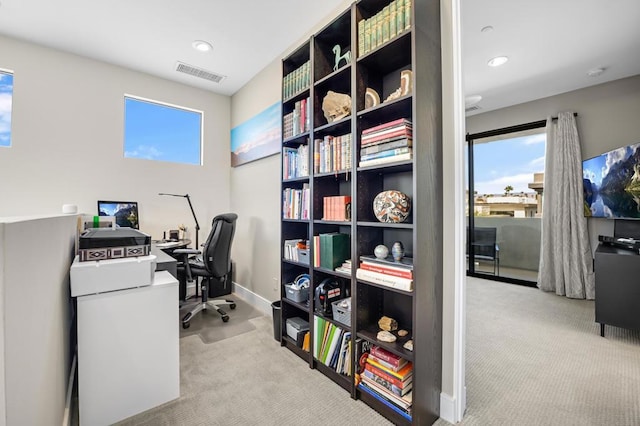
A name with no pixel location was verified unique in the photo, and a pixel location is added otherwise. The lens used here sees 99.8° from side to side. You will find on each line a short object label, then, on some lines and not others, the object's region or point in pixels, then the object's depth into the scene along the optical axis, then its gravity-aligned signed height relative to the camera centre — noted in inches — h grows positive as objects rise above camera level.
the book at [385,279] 53.8 -13.9
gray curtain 135.3 -3.9
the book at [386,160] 55.5 +12.1
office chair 105.8 -17.4
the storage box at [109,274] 53.1 -12.1
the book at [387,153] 56.1 +13.6
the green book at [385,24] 59.8 +42.6
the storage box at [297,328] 81.4 -34.8
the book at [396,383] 54.9 -34.9
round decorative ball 62.9 -8.7
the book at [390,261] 56.2 -10.4
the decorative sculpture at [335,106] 71.2 +29.9
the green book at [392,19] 58.2 +42.5
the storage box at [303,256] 80.4 -12.3
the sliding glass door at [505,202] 159.2 +7.2
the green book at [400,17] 56.6 +41.9
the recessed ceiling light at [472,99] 148.6 +64.5
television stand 87.4 -25.4
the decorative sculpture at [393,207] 57.7 +1.7
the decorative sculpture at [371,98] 64.3 +28.1
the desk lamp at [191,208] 136.2 +4.1
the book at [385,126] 57.2 +19.9
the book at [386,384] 54.9 -36.1
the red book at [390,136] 56.8 +17.5
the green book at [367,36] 63.7 +42.6
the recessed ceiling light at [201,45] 107.3 +69.4
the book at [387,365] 56.0 -32.0
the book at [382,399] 53.3 -39.4
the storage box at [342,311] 67.2 -24.4
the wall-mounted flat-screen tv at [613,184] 104.9 +12.6
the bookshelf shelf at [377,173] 53.8 +10.6
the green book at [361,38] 65.1 +43.0
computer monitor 117.7 +2.5
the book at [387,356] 56.5 -30.7
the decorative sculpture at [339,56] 73.2 +43.7
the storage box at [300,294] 83.6 -24.5
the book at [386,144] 56.6 +15.6
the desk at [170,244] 110.3 -11.8
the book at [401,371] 55.2 -32.8
